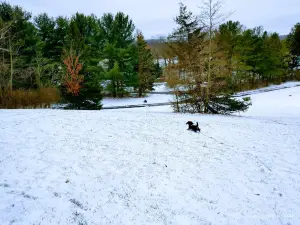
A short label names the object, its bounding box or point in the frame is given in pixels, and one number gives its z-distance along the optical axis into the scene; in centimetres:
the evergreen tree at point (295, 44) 4850
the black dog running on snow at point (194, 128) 909
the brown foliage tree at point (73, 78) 1920
